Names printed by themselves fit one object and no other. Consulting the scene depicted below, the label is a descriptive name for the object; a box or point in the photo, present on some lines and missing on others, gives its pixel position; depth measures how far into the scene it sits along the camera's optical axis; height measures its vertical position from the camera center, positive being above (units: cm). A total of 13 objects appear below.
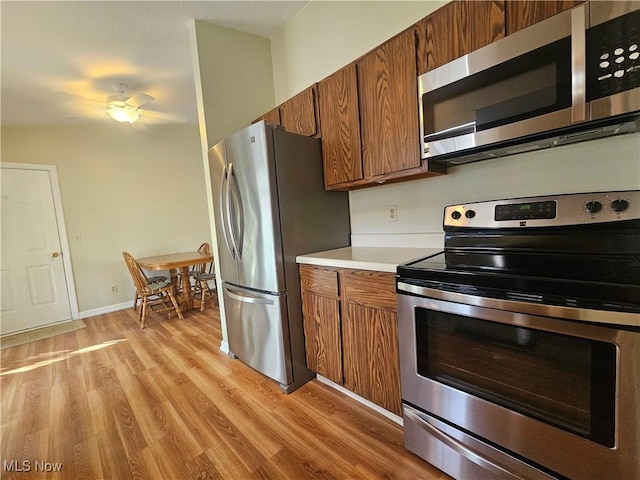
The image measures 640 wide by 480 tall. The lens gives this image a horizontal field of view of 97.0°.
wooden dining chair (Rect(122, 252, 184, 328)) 356 -77
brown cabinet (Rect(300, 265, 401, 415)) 146 -67
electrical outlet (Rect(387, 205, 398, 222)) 195 -2
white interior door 354 -24
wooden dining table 360 -47
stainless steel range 84 -50
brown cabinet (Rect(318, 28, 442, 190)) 149 +55
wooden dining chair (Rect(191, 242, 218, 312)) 404 -77
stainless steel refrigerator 184 -7
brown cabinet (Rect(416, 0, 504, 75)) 118 +78
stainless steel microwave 95 +44
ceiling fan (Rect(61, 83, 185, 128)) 294 +134
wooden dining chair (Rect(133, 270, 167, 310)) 410 -76
